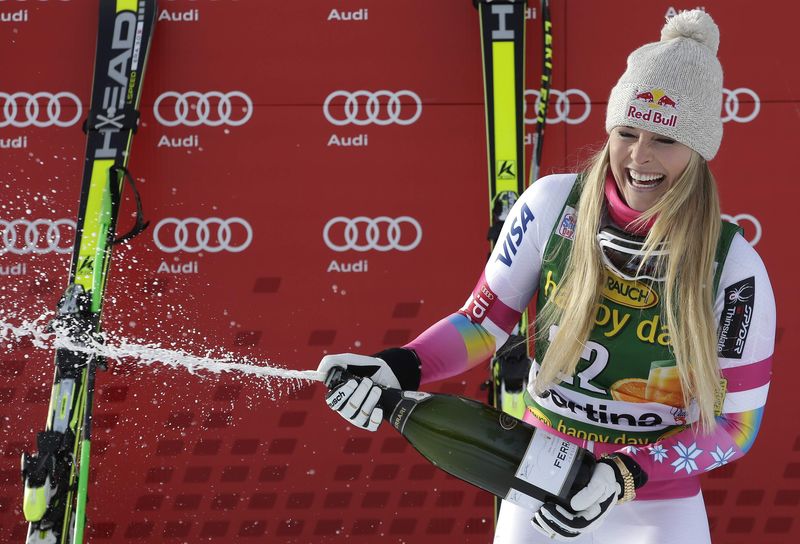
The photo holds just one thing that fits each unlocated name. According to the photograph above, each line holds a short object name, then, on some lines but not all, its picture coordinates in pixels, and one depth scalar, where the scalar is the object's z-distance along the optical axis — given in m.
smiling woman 3.56
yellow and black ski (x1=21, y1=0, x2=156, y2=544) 6.15
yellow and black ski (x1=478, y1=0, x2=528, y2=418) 6.59
